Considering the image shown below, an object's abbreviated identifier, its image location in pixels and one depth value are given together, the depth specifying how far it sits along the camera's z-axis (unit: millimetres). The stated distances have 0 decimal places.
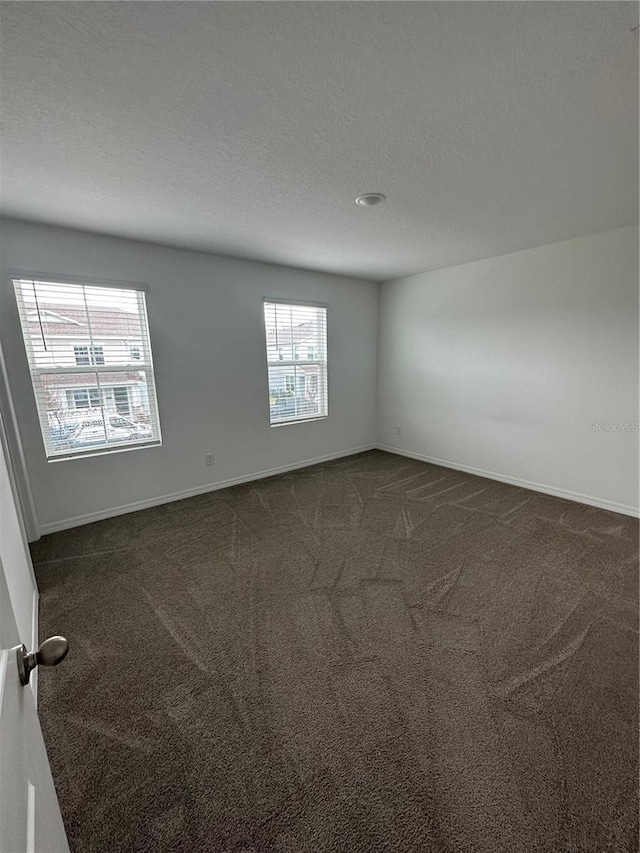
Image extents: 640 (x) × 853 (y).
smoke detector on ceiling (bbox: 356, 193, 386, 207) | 2146
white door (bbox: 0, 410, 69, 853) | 460
